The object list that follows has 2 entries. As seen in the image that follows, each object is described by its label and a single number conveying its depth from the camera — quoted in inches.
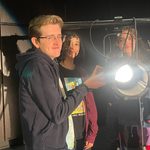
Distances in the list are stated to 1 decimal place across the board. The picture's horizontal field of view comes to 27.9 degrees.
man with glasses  69.5
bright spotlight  74.5
